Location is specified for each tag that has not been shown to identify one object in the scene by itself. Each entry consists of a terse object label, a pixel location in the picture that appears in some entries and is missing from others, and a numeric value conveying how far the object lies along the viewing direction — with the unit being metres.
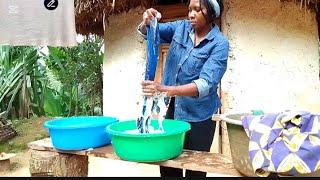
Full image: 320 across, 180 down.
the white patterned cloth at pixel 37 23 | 2.90
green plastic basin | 1.39
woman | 1.69
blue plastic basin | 1.57
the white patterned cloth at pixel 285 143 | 1.11
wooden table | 1.42
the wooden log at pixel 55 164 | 1.70
